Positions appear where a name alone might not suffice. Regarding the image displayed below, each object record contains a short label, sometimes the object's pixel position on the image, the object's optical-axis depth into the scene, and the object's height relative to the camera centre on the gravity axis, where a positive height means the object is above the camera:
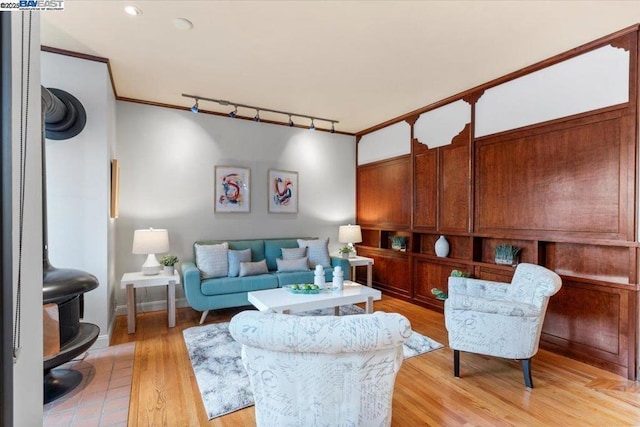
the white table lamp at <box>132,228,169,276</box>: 3.53 -0.35
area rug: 2.13 -1.25
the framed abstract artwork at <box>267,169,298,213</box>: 4.93 +0.36
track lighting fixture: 3.92 +1.43
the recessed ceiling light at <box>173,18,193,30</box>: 2.39 +1.46
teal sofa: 3.56 -0.82
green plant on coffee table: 3.16 -0.70
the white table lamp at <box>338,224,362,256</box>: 5.07 -0.35
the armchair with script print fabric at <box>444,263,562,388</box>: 2.28 -0.80
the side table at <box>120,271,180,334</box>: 3.33 -0.78
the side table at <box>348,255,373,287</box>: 4.80 -0.76
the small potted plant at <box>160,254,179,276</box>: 3.69 -0.58
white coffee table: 2.83 -0.82
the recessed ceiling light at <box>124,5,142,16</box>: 2.24 +1.46
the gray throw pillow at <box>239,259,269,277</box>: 3.92 -0.69
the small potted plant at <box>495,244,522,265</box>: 3.30 -0.45
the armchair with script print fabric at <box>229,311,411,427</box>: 1.32 -0.66
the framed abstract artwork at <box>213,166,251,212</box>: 4.55 +0.36
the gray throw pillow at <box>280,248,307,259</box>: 4.45 -0.56
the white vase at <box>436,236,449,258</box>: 4.02 -0.44
